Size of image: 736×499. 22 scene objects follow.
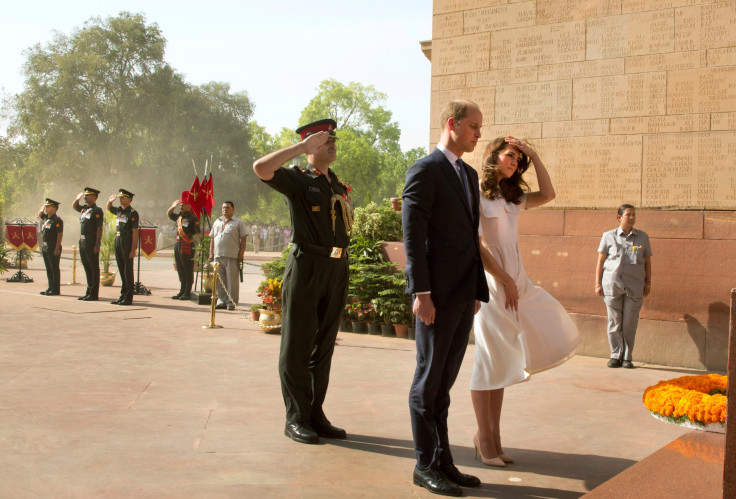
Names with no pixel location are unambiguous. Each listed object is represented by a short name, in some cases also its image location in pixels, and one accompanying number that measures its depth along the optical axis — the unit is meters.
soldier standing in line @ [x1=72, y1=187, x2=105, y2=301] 13.52
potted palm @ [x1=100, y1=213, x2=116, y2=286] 17.80
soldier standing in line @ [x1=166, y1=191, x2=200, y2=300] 14.88
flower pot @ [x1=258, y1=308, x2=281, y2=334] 9.85
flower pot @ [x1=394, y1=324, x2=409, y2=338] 9.94
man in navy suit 3.84
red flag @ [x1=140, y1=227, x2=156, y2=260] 18.00
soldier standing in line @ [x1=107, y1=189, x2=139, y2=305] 13.27
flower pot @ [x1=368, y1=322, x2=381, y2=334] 10.24
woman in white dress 4.40
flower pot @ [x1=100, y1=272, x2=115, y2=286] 17.75
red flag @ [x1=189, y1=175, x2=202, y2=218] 15.20
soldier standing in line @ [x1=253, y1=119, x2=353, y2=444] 4.77
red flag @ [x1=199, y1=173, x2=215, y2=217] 15.22
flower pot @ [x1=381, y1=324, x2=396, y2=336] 10.06
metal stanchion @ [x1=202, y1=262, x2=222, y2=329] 10.34
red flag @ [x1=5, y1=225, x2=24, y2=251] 18.62
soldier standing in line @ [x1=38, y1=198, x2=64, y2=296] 14.52
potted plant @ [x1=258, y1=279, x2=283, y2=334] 9.87
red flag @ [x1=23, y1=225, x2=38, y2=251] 18.84
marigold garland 3.97
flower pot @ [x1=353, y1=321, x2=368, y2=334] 10.40
